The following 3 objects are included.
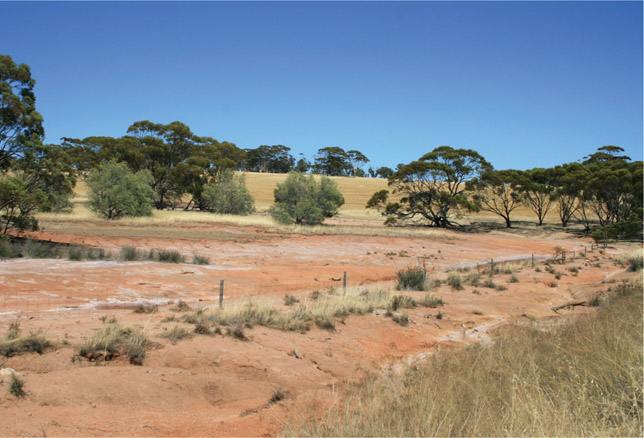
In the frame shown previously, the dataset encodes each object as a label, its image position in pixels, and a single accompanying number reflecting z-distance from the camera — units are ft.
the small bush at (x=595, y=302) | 46.34
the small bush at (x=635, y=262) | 71.80
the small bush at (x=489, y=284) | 59.98
